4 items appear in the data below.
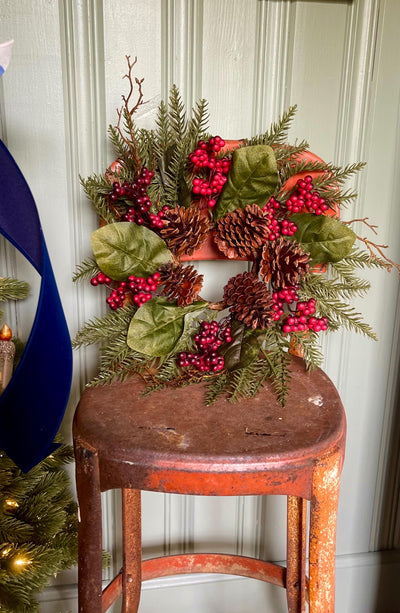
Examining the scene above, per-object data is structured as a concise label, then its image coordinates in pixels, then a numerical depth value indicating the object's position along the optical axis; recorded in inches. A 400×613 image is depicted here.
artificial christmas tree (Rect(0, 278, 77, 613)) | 30.0
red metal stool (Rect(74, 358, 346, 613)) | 23.8
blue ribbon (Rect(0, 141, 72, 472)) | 24.5
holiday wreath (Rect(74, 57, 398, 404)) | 29.4
